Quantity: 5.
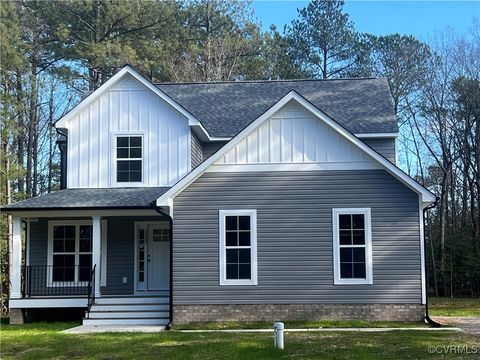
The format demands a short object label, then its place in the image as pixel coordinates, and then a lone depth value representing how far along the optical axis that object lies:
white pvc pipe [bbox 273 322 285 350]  10.49
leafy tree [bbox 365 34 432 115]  33.44
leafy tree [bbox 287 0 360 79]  36.91
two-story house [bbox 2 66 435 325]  14.96
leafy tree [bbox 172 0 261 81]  34.47
